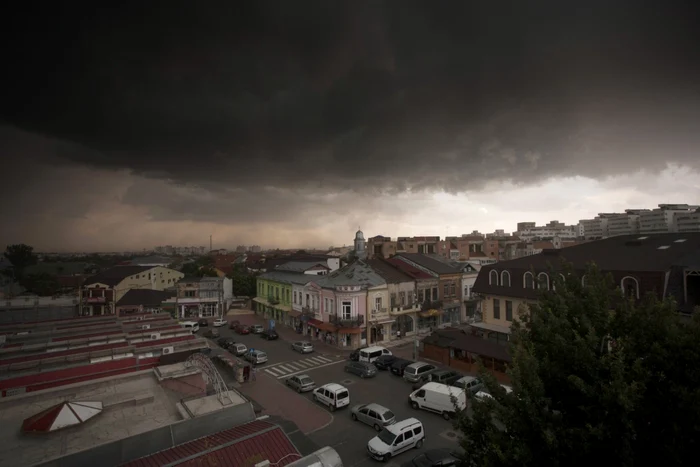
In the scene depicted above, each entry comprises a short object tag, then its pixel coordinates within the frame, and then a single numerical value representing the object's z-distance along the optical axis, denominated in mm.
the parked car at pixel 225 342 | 37888
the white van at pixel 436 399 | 20797
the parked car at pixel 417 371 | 26578
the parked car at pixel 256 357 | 32312
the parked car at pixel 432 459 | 15000
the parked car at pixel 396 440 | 16594
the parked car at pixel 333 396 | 22406
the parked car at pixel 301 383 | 25536
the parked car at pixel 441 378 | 25453
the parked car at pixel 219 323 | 50088
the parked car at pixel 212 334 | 43750
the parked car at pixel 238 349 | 35312
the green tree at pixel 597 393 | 7402
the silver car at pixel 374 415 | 19473
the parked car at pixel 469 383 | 23353
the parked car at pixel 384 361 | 30094
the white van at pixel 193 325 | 44781
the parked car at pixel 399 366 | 28612
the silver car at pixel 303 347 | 35594
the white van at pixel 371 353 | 31297
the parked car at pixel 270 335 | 41562
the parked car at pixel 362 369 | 28109
